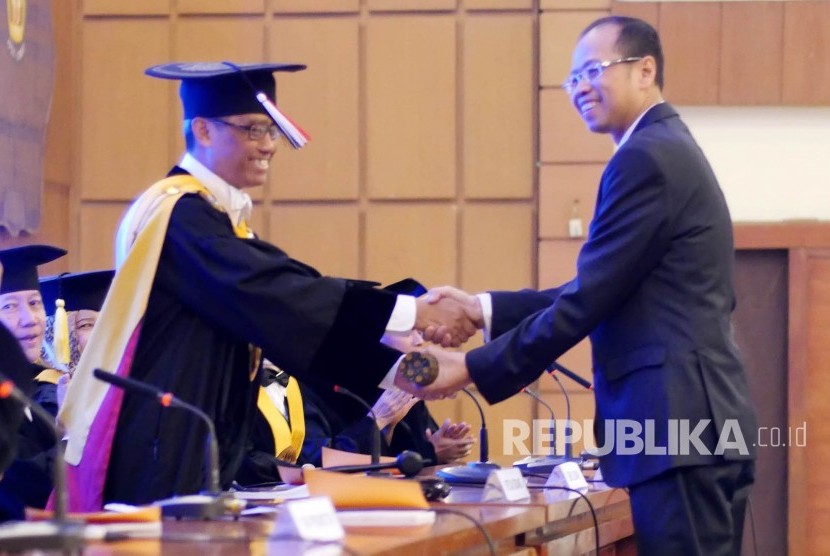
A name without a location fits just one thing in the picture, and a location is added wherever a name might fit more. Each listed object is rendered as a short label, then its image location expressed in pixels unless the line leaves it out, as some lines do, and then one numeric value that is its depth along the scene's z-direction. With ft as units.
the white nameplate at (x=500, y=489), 20.93
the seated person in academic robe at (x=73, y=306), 33.40
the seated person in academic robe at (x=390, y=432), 35.04
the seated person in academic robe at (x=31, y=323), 29.68
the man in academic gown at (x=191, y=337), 21.90
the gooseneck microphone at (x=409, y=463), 20.62
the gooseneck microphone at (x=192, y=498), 16.14
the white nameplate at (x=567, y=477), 24.70
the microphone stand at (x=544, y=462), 28.14
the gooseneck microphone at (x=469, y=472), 24.40
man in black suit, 19.27
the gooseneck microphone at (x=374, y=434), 23.58
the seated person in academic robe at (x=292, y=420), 32.65
